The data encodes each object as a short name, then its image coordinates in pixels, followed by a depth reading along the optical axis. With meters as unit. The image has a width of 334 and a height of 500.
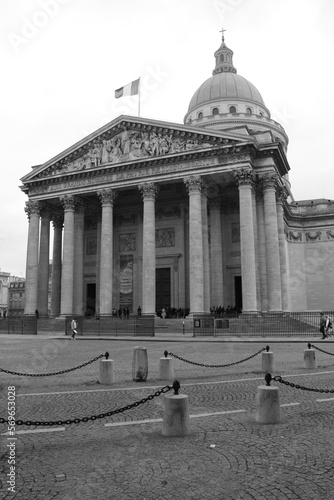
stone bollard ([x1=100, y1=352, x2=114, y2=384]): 11.96
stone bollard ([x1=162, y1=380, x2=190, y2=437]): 6.75
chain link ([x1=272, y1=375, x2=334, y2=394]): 7.98
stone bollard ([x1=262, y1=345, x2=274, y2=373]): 13.62
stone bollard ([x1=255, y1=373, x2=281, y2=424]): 7.52
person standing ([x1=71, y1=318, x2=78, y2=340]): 30.90
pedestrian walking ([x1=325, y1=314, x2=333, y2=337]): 29.27
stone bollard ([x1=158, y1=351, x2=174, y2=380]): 12.34
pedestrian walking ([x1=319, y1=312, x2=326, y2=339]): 28.34
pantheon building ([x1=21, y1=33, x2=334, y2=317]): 39.72
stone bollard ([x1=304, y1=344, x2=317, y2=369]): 14.55
